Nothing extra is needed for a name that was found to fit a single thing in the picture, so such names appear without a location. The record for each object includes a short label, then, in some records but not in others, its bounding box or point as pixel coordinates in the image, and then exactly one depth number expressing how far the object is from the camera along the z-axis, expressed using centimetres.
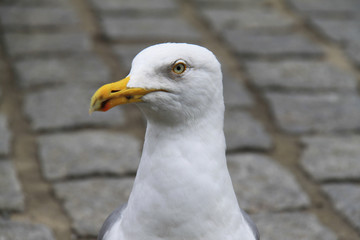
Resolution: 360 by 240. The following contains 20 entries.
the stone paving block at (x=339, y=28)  1047
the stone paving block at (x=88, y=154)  689
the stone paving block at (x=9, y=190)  620
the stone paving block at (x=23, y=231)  576
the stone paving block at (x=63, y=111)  782
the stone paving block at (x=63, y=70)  886
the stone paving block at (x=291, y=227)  596
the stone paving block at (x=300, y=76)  899
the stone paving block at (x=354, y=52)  977
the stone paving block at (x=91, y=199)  602
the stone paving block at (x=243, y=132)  750
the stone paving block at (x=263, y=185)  645
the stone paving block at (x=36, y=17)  1062
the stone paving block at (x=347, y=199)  625
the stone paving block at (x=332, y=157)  699
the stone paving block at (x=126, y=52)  929
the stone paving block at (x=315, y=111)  799
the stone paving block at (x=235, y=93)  847
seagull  373
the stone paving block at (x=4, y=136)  712
